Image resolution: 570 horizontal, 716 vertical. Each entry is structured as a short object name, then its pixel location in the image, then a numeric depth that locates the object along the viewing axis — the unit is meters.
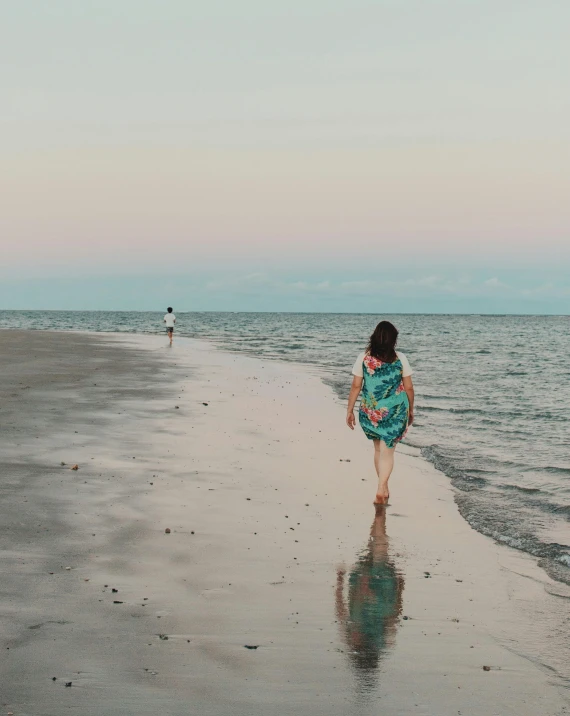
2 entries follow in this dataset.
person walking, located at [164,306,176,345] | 44.75
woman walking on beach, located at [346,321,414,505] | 9.26
